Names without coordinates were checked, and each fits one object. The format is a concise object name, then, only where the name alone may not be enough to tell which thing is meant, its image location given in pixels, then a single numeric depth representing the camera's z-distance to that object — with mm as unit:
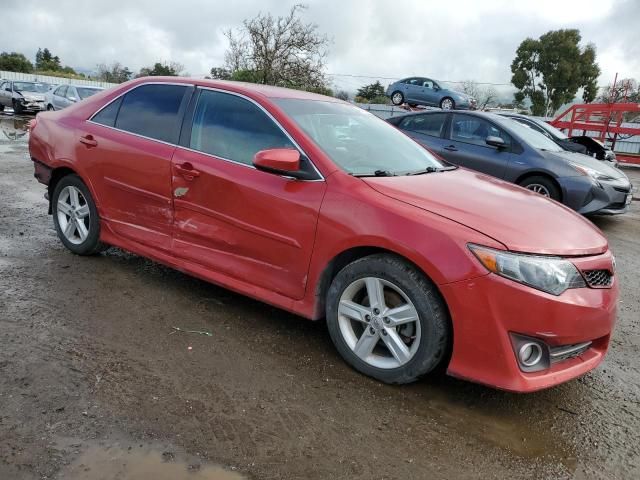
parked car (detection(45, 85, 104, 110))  18516
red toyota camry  2615
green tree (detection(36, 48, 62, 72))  65375
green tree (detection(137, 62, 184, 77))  45219
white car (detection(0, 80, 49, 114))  24453
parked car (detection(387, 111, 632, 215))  7328
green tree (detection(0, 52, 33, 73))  53031
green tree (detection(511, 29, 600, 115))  41469
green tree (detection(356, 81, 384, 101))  42812
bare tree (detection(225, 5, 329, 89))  24766
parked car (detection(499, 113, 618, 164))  9384
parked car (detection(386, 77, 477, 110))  20047
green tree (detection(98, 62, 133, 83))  58328
